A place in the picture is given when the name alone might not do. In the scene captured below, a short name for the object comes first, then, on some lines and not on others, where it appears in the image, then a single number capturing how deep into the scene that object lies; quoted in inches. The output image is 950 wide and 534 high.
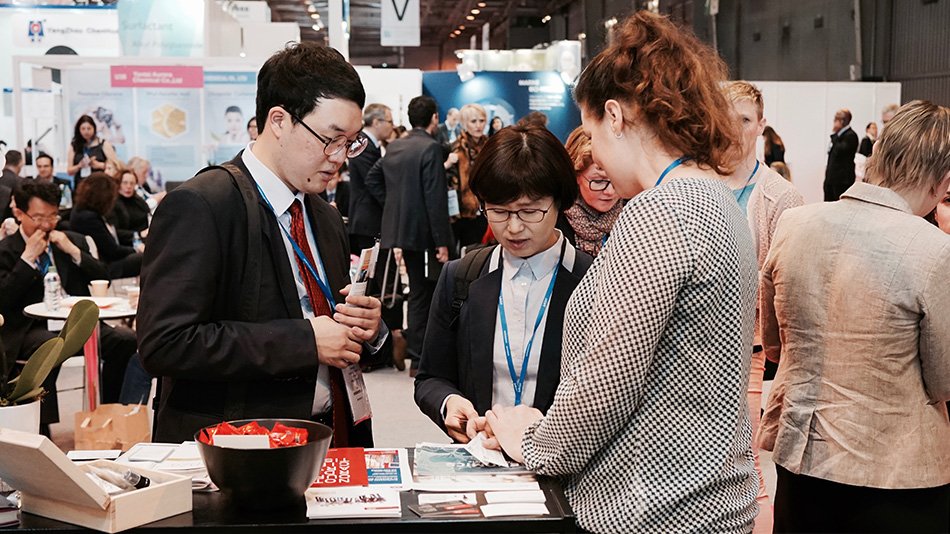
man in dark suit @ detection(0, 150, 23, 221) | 283.9
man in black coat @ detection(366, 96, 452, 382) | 253.3
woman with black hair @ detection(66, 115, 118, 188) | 286.5
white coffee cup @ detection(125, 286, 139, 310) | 191.3
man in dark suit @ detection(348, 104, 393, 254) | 269.9
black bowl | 54.2
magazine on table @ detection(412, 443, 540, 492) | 60.6
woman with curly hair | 54.4
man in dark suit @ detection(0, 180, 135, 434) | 179.8
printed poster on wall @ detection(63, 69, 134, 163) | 285.4
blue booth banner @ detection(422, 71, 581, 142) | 484.1
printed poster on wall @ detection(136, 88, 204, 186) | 283.9
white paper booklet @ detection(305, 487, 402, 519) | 55.5
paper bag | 161.8
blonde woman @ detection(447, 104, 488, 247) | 277.6
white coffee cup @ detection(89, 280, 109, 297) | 197.3
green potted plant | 65.2
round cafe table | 177.5
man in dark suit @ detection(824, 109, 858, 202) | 472.7
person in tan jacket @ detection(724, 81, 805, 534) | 126.6
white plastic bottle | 179.6
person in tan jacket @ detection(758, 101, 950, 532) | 83.8
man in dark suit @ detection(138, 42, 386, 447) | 71.2
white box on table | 51.4
